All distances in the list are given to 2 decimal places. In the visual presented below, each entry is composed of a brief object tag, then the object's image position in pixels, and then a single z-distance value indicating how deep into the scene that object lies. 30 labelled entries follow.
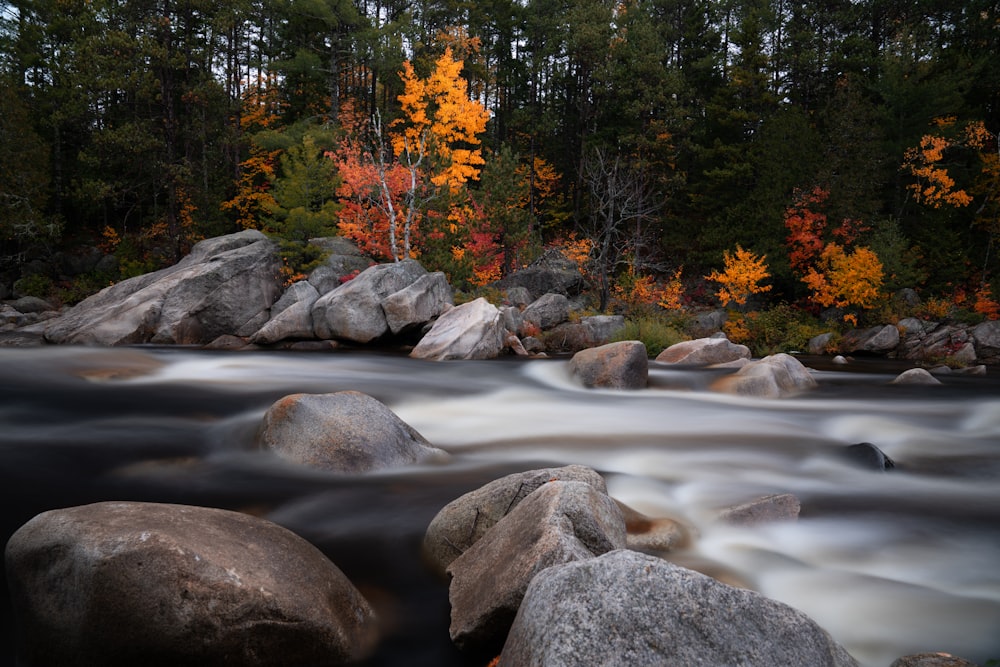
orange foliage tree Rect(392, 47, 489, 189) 25.33
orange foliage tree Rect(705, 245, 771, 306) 24.11
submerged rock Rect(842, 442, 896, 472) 6.55
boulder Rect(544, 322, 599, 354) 18.86
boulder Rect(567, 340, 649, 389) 11.23
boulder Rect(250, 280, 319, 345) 17.52
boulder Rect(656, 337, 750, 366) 14.69
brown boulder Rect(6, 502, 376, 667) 2.85
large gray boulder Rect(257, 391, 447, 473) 5.69
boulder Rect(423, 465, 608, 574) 4.10
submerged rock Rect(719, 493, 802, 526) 4.79
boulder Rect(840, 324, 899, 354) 20.34
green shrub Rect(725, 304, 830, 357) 21.28
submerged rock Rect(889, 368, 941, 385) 12.83
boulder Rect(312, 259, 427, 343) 16.80
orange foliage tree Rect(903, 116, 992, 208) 23.33
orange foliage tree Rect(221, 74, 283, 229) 29.20
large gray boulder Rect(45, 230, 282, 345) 17.66
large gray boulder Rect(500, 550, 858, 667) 2.16
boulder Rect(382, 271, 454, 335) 16.66
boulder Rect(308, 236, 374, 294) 20.06
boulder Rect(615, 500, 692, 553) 4.22
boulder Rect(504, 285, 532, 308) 22.78
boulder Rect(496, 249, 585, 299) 24.92
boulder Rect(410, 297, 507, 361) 15.13
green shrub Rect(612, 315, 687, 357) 17.06
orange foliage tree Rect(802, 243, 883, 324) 21.27
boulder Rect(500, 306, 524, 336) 18.71
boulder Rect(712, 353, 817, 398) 10.78
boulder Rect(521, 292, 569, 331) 19.77
